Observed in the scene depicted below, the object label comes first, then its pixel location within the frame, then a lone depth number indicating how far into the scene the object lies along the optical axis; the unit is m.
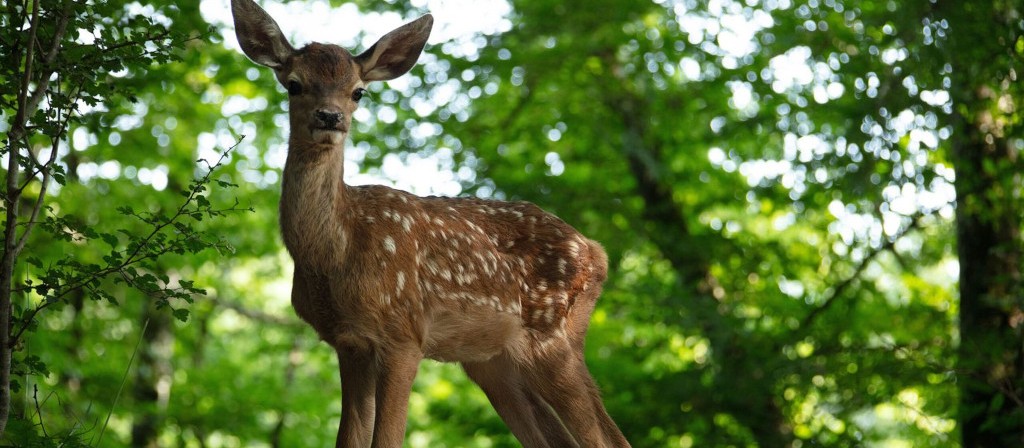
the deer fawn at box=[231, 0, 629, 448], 8.40
